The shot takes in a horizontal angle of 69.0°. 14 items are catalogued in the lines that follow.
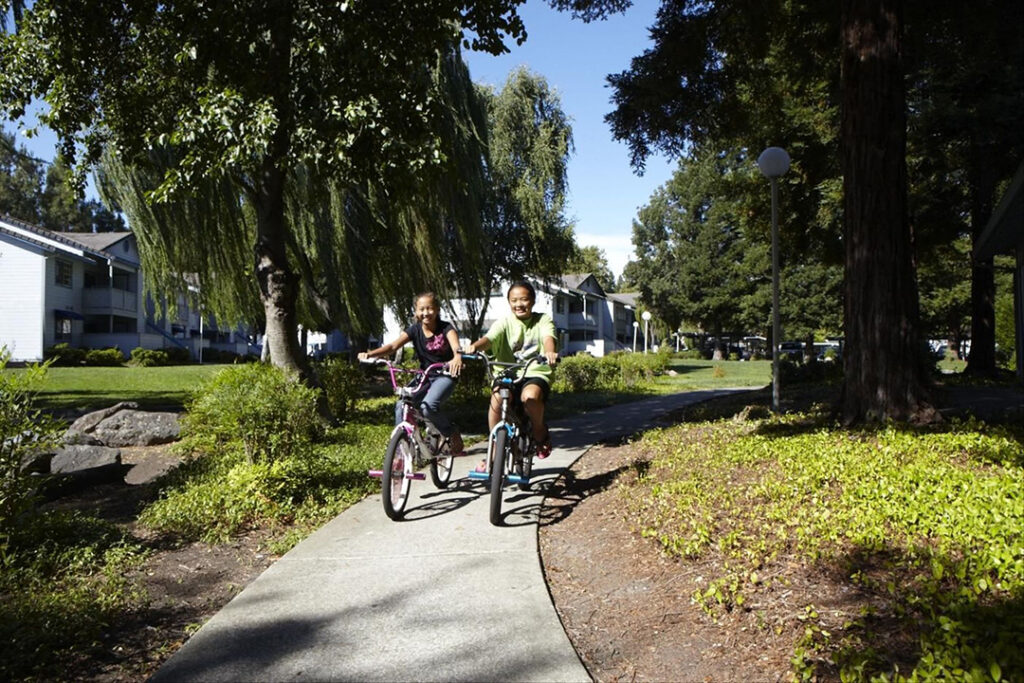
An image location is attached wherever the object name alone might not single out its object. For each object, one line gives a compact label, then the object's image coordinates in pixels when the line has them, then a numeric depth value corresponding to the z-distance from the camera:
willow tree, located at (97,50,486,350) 13.48
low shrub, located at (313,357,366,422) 12.36
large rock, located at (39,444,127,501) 7.29
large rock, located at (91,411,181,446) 10.61
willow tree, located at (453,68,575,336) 21.66
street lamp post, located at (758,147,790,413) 10.76
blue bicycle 5.41
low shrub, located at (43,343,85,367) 33.22
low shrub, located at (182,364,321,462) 6.98
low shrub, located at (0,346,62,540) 4.68
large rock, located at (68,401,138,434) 10.56
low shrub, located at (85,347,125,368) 34.59
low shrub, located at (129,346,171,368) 35.06
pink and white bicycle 5.56
